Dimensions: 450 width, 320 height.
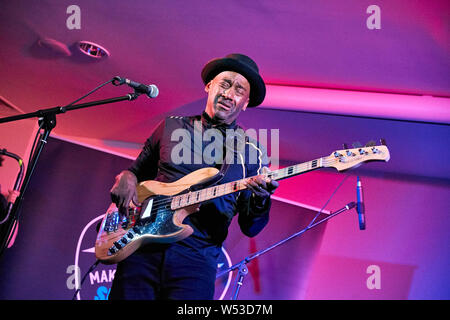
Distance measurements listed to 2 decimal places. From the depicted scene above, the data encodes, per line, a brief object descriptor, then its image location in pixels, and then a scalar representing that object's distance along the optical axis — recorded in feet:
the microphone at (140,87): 8.90
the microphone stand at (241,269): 12.96
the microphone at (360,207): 13.29
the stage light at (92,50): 14.80
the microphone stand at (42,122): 8.25
